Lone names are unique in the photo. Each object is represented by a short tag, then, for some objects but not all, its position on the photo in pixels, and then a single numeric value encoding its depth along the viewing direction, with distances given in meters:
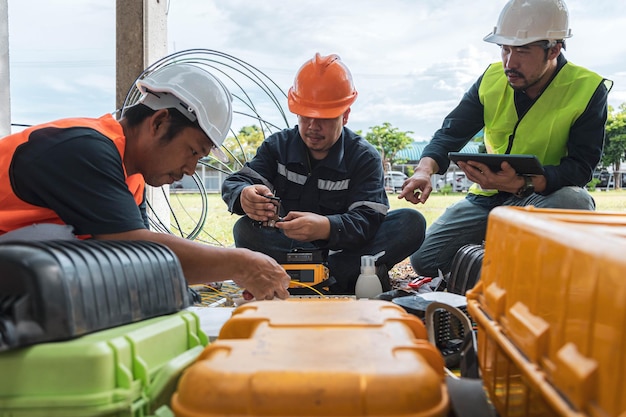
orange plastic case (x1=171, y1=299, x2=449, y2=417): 0.75
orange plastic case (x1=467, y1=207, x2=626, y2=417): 0.64
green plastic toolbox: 0.86
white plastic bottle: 2.48
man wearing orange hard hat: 2.86
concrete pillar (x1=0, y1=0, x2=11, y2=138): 3.59
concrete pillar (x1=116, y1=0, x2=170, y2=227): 4.08
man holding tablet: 2.70
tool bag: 1.95
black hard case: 0.89
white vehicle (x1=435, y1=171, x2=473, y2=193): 19.00
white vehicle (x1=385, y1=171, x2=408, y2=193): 17.89
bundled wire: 3.84
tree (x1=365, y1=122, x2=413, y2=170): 21.69
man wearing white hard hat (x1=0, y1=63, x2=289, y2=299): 1.58
